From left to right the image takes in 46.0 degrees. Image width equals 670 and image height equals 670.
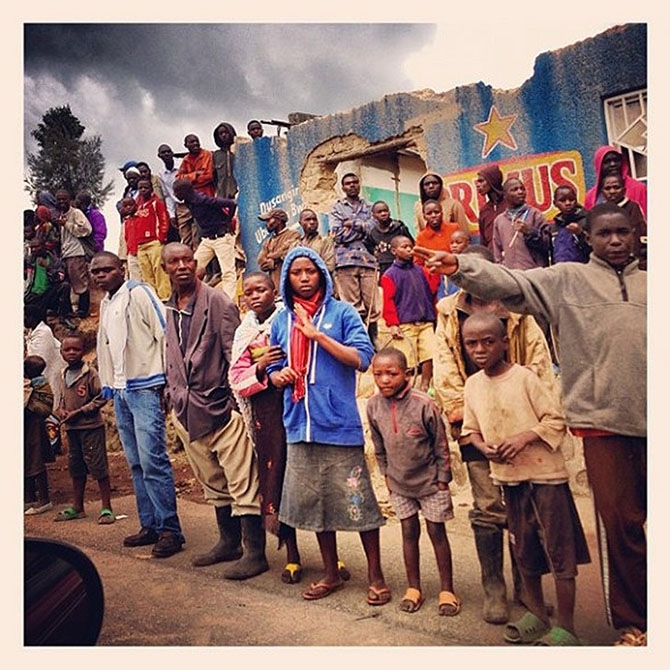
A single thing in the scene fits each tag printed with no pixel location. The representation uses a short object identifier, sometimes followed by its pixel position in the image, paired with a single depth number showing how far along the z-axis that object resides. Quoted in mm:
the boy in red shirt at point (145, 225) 4938
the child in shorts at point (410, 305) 4102
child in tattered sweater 3445
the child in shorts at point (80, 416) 4945
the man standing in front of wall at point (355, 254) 4422
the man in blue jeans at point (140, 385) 4574
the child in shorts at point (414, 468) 3674
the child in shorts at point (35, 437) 4730
